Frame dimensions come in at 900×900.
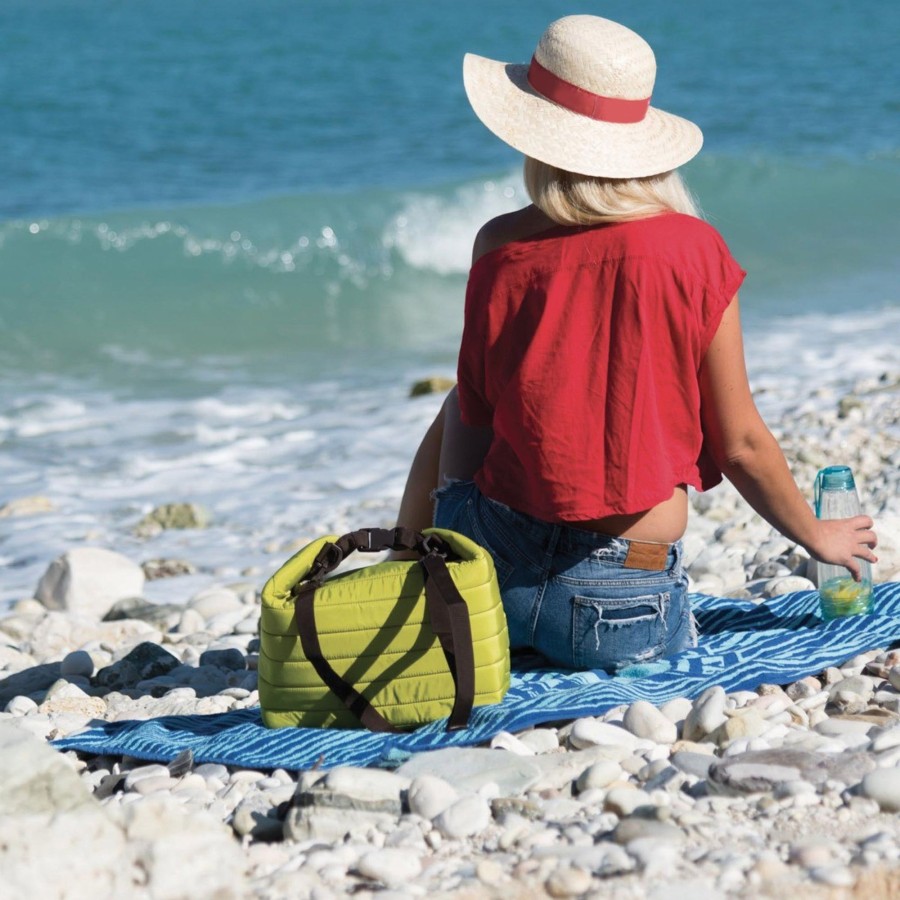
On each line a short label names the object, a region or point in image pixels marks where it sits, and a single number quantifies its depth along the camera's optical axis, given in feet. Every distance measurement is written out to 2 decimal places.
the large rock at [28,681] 25.99
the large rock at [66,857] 13.60
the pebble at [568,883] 13.70
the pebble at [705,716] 17.94
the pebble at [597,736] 17.94
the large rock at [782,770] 15.58
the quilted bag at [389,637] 18.35
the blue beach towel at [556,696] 18.31
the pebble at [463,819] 15.46
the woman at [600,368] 18.53
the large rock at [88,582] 32.96
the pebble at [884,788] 14.88
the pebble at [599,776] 16.49
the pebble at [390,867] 14.46
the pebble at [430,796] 15.90
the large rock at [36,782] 14.52
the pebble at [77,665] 26.76
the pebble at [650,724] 18.11
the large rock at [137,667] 25.94
